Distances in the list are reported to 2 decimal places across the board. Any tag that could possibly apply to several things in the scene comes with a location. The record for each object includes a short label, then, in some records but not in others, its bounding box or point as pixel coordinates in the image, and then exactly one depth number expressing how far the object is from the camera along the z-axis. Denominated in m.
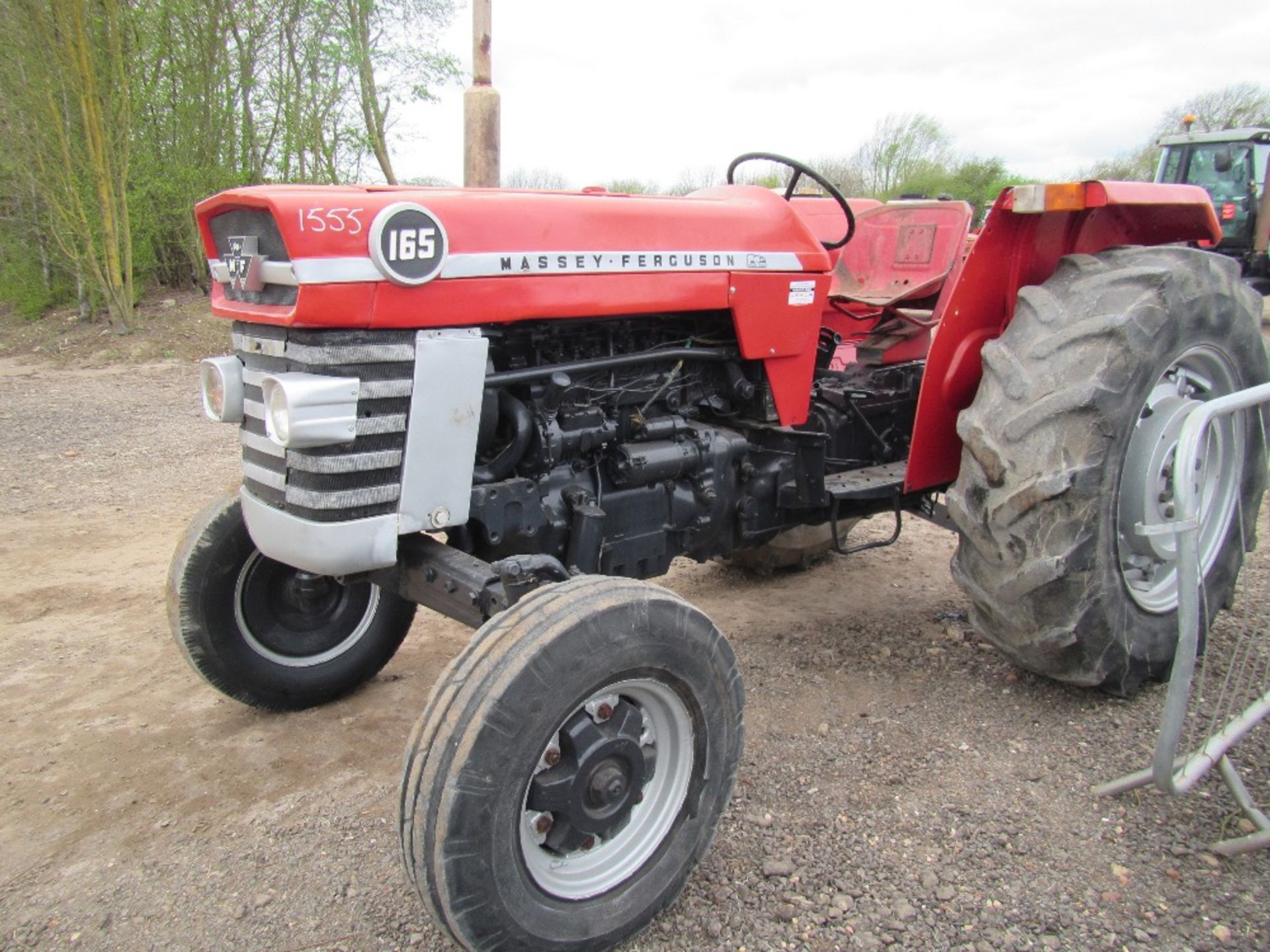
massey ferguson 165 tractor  2.06
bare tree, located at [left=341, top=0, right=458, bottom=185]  13.66
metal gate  2.29
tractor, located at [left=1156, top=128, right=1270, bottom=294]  12.50
